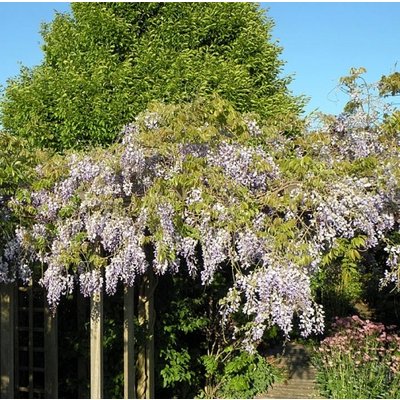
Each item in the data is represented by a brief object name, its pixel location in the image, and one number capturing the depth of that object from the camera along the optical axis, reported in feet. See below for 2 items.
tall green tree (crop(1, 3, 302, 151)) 29.53
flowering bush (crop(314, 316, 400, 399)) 19.58
